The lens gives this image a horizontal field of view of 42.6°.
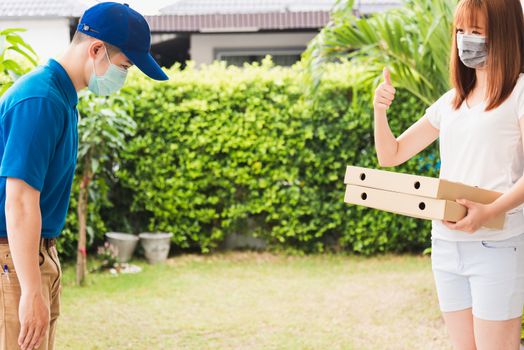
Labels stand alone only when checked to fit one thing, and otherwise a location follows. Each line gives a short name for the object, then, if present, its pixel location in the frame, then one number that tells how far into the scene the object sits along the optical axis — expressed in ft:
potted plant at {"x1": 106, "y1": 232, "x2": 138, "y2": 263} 20.85
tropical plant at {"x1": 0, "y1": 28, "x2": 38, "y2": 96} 10.91
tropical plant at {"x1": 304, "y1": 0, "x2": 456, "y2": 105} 14.88
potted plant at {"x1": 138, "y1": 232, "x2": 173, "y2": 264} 21.33
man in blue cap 5.99
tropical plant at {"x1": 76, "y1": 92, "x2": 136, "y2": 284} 18.19
